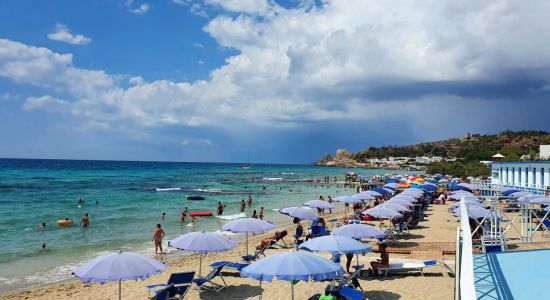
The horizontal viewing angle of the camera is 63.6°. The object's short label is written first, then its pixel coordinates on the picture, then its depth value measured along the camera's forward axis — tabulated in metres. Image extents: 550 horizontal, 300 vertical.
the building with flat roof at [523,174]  29.08
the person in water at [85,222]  24.22
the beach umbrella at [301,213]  17.59
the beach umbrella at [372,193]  26.22
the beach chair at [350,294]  8.82
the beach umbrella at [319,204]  21.48
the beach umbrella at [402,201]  21.14
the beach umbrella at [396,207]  18.08
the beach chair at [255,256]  14.10
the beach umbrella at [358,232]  12.26
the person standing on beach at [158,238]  16.89
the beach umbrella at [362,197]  24.58
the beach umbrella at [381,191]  31.83
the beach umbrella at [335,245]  9.93
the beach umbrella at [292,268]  7.42
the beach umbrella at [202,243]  10.56
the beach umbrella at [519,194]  22.30
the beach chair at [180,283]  10.05
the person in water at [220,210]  29.50
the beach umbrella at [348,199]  23.92
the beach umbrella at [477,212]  14.97
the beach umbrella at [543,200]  15.94
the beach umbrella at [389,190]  32.31
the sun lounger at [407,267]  11.71
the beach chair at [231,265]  11.96
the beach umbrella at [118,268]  7.82
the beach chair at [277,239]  16.89
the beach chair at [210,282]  11.15
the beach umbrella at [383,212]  16.35
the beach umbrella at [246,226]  13.69
